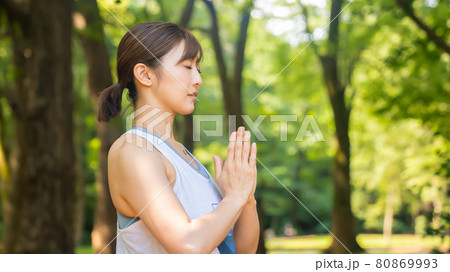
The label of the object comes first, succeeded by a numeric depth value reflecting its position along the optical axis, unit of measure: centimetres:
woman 126
